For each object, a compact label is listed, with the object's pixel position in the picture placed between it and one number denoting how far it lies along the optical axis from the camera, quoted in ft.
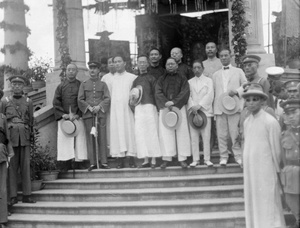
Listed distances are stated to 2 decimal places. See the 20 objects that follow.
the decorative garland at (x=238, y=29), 34.94
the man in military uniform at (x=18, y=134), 28.63
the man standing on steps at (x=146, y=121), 30.50
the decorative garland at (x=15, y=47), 47.16
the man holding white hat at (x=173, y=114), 29.96
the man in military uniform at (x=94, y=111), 31.83
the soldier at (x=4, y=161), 25.93
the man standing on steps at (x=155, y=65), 31.99
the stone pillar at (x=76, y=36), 40.29
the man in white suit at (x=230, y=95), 29.66
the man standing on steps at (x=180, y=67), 32.78
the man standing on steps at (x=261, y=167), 20.74
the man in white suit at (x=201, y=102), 29.94
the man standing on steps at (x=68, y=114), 32.55
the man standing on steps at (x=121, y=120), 31.94
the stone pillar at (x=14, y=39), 47.14
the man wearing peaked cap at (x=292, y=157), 20.05
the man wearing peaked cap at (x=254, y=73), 26.12
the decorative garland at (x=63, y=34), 37.45
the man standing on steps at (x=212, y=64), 33.08
